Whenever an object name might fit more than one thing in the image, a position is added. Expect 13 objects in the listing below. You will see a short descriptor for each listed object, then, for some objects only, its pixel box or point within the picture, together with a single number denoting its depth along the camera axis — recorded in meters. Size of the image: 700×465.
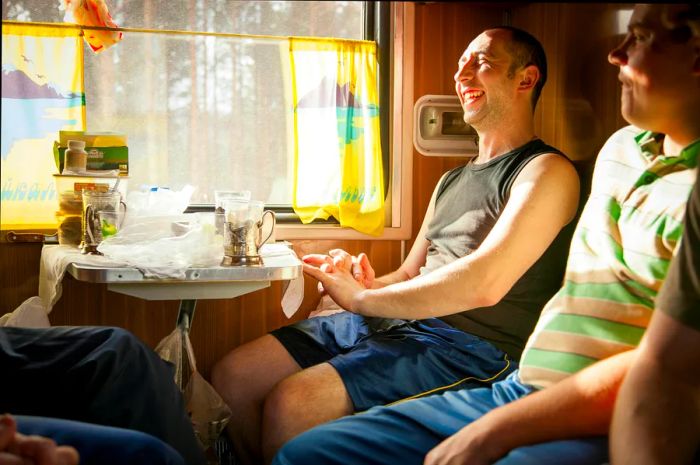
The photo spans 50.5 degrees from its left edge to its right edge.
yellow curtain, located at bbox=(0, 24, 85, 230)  2.18
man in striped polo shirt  0.98
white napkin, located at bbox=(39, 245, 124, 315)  1.81
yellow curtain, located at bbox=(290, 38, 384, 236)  2.47
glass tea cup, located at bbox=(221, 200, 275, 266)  1.86
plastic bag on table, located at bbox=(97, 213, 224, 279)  1.73
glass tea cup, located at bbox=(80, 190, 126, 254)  1.95
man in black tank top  1.64
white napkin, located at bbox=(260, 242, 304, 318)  2.04
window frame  2.50
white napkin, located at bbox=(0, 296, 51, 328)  1.73
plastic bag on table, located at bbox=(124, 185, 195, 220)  2.03
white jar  2.09
